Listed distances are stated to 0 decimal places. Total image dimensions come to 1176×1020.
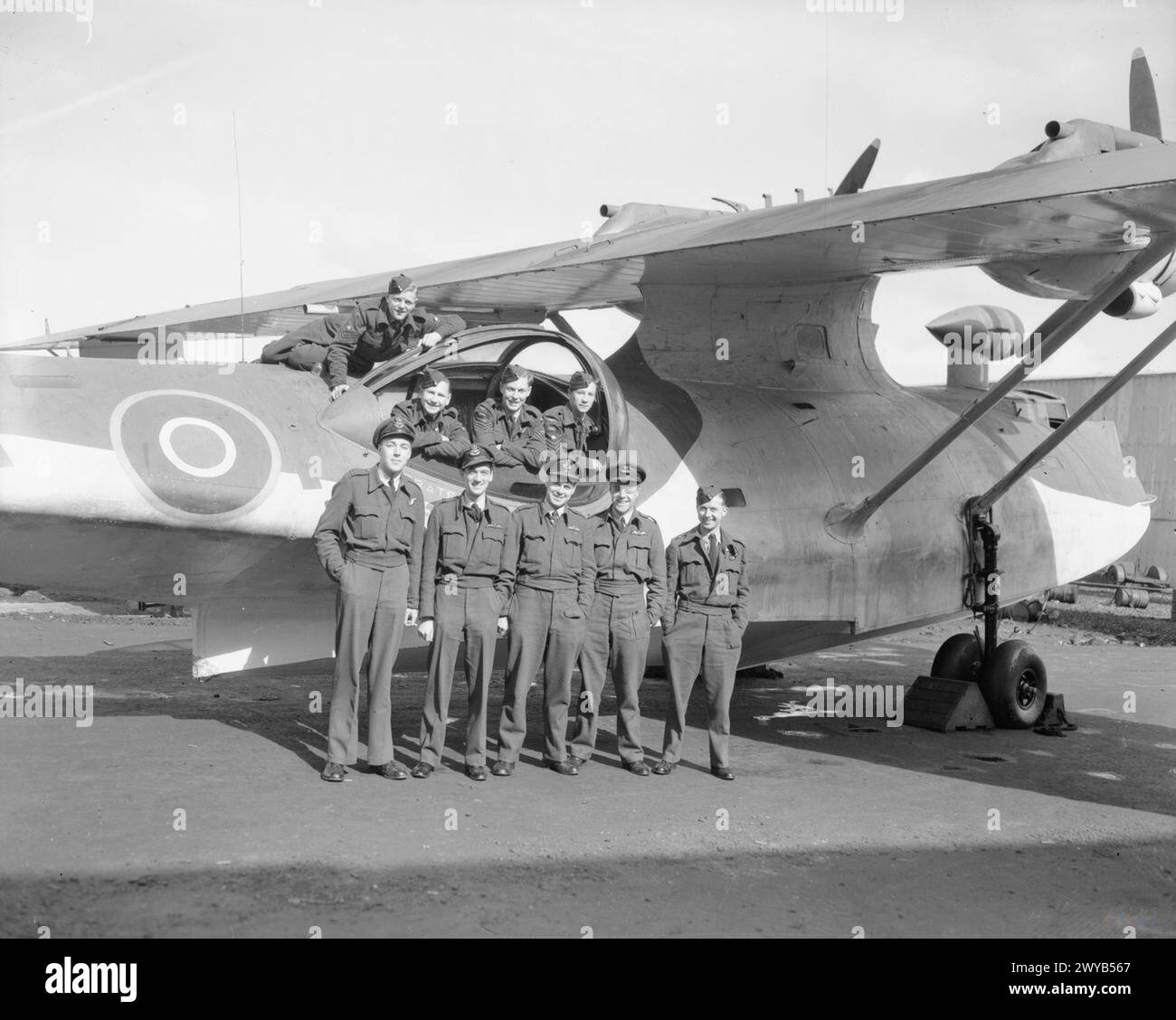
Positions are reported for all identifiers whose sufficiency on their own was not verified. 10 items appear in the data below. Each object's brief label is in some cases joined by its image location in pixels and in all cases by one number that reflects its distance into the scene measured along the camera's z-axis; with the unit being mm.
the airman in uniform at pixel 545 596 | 7188
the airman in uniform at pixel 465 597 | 6980
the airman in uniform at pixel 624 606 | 7457
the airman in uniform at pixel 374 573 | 6711
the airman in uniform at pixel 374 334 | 7445
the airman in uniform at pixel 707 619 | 7496
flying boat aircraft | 6383
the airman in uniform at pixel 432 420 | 7184
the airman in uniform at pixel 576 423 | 7758
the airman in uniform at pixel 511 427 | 7520
